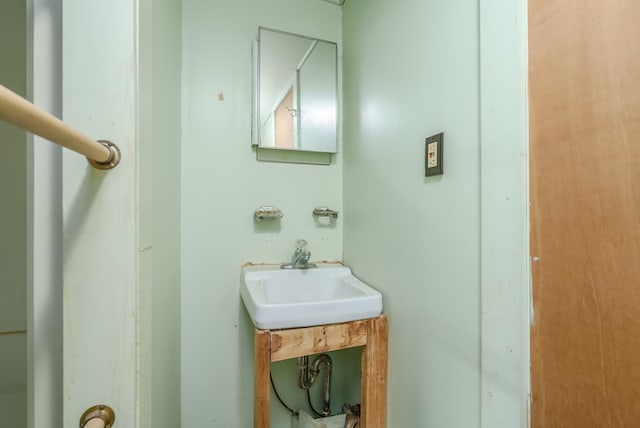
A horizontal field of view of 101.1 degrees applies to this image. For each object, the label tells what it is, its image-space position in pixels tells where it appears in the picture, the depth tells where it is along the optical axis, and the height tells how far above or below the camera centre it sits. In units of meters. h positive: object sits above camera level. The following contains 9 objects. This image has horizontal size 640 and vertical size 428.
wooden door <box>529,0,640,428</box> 0.37 +0.01
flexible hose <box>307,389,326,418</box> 1.31 -0.95
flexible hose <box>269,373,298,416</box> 1.27 -0.90
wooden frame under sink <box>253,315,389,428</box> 0.81 -0.43
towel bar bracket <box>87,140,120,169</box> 0.44 +0.10
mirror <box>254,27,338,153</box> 1.23 +0.60
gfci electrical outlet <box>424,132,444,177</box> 0.71 +0.17
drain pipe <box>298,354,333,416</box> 1.23 -0.75
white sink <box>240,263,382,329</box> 0.83 -0.30
